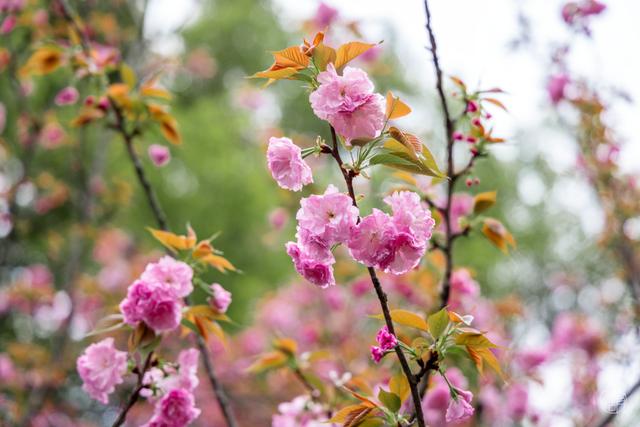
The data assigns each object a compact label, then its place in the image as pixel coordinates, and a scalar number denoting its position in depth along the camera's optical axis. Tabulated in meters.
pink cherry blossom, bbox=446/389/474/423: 1.02
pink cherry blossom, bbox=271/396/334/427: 1.30
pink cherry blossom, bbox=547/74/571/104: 1.99
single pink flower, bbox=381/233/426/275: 1.00
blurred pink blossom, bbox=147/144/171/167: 1.53
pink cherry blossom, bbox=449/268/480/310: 1.46
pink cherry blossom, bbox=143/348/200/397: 1.16
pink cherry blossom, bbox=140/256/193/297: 1.13
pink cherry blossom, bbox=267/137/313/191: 1.02
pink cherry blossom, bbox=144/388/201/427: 1.15
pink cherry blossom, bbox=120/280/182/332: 1.12
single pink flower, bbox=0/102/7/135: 5.06
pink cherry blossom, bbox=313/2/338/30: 2.59
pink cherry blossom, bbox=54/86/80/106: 1.62
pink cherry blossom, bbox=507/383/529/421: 2.05
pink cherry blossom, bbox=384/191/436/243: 1.01
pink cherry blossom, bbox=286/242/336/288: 1.02
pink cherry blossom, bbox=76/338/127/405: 1.15
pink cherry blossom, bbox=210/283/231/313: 1.18
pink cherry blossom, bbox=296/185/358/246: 0.99
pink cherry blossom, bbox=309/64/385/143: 1.00
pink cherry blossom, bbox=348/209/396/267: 1.00
